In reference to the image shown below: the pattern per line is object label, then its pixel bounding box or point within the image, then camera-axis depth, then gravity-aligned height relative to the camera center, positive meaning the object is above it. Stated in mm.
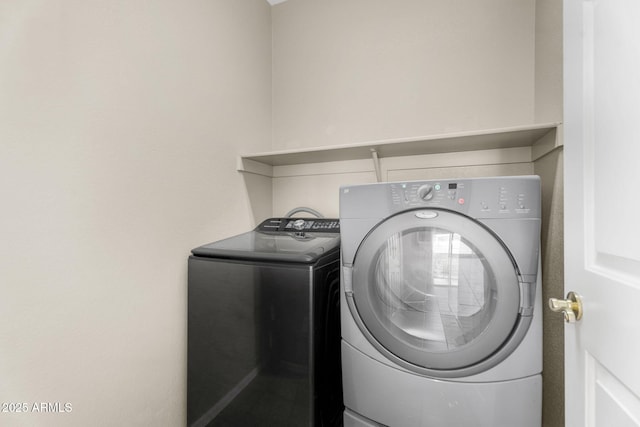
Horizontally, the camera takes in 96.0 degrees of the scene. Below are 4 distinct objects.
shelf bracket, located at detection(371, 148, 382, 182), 1647 +276
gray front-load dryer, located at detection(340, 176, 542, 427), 1027 -366
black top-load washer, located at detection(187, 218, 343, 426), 1131 -523
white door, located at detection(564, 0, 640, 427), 517 -2
